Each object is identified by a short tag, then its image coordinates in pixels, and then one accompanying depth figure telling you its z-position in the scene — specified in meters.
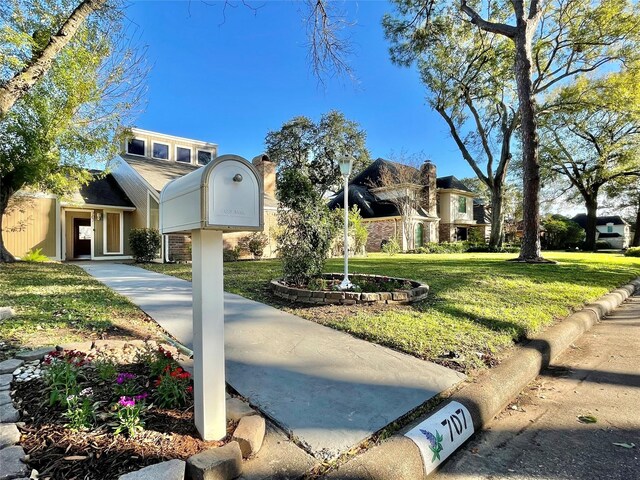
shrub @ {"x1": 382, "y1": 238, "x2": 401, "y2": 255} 18.81
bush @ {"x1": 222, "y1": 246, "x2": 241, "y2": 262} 13.82
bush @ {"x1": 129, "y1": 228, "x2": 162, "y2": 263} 13.22
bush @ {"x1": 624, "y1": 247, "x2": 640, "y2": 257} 20.06
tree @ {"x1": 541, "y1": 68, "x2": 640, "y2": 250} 18.31
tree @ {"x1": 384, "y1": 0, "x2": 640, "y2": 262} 11.89
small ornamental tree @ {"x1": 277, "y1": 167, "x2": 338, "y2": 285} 6.01
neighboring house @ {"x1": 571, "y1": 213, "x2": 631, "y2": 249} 46.67
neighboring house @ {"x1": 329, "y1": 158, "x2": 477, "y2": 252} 21.94
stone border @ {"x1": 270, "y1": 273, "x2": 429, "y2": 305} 5.43
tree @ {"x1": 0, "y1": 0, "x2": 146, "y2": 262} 9.36
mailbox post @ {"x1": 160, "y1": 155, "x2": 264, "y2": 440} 1.77
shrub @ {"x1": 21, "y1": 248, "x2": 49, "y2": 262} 12.09
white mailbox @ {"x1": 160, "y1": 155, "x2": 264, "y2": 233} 1.69
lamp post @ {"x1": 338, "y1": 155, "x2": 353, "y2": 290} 5.96
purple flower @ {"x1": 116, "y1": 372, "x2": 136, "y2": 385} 2.13
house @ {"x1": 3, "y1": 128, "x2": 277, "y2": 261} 13.37
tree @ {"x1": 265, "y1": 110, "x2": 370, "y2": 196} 28.66
